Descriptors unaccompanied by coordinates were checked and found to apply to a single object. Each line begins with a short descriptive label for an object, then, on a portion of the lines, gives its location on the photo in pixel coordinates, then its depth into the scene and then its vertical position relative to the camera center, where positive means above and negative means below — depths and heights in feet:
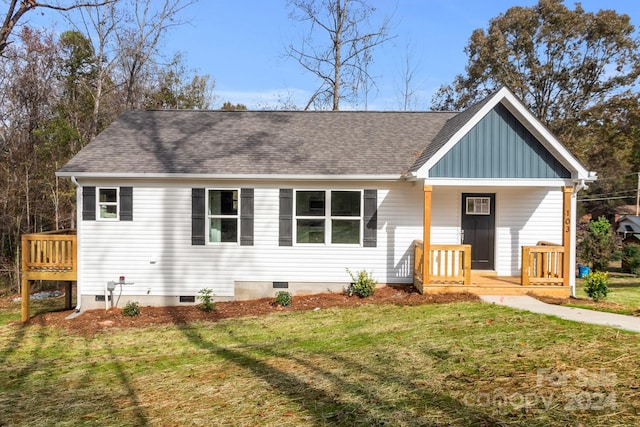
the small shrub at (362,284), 32.86 -6.05
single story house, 33.86 -0.98
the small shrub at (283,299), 32.24 -7.11
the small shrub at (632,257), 66.49 -7.35
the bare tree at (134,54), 64.03 +25.16
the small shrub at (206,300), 32.63 -7.51
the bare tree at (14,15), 40.11 +19.44
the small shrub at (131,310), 32.22 -8.08
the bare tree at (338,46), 72.02 +29.81
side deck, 33.30 -4.38
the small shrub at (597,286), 30.00 -5.51
